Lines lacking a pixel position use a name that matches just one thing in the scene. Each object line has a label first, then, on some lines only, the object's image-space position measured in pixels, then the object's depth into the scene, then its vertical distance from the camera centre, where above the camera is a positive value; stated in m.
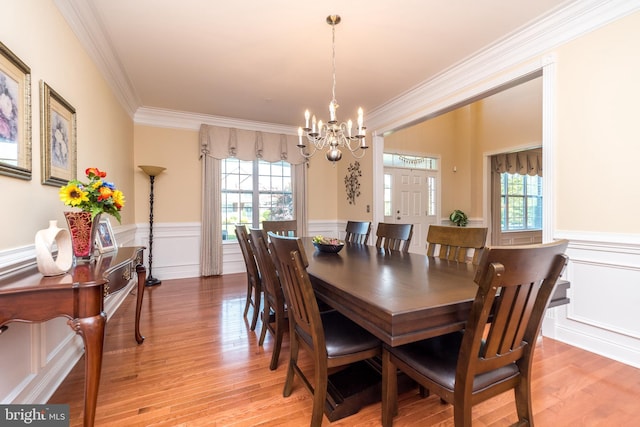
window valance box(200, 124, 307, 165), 4.71 +1.16
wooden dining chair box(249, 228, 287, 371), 1.90 -0.50
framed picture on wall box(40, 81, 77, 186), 1.73 +0.50
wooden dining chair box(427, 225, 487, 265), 1.92 -0.21
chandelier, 2.33 +0.73
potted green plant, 5.75 -0.13
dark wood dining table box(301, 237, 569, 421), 1.02 -0.34
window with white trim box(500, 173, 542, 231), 6.14 +0.21
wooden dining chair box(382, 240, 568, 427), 0.96 -0.52
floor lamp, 4.11 +0.10
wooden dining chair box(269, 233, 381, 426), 1.30 -0.63
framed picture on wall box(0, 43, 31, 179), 1.36 +0.49
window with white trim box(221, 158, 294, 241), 5.00 +0.34
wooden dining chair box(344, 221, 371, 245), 3.25 -0.23
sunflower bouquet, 1.49 +0.09
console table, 1.12 -0.38
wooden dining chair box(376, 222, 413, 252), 2.57 -0.23
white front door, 5.47 +0.24
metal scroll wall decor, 5.07 +0.55
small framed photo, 1.93 -0.19
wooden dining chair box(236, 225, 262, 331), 2.54 -0.47
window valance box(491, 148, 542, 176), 5.73 +1.00
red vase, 1.56 -0.12
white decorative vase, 1.27 -0.18
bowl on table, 2.33 -0.28
